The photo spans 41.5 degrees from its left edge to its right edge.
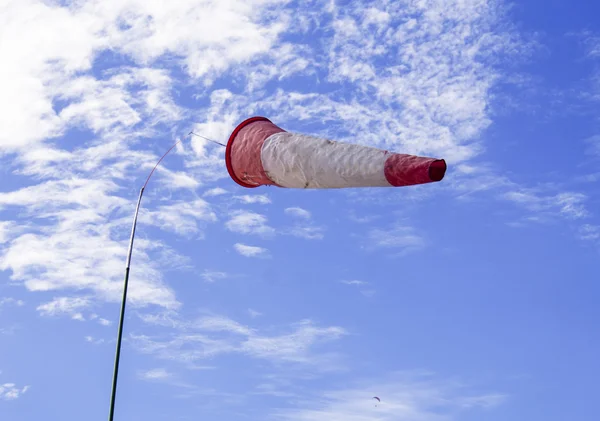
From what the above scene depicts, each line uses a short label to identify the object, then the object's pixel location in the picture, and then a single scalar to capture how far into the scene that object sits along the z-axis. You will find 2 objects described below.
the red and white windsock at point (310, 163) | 13.11
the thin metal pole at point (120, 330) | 20.08
